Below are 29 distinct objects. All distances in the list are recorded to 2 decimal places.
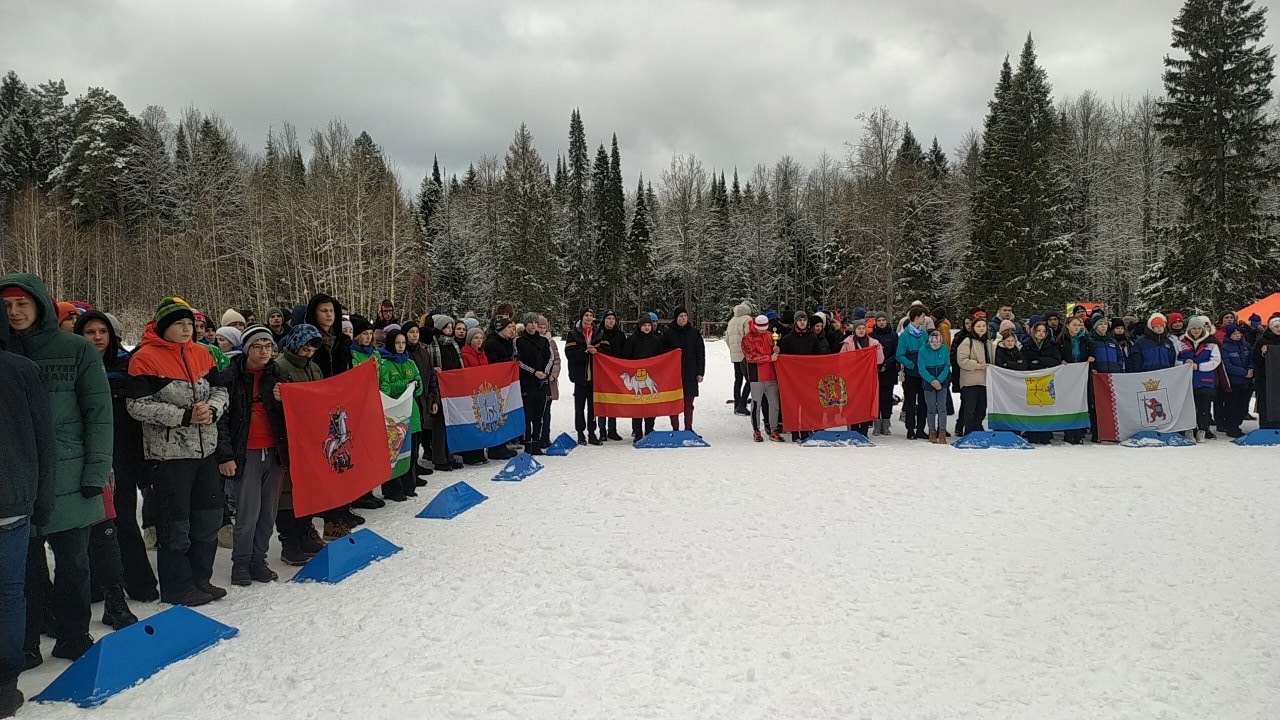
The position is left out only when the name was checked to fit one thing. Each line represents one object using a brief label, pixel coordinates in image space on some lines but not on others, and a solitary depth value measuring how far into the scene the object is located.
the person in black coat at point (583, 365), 10.88
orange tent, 20.29
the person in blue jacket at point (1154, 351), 10.88
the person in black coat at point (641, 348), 11.30
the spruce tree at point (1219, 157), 25.98
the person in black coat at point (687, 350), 11.49
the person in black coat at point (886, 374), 11.52
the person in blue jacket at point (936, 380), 10.62
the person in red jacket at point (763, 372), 11.07
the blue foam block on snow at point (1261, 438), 10.15
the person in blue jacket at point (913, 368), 10.83
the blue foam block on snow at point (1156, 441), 10.28
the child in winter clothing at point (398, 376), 7.52
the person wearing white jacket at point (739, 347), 13.60
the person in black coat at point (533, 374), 10.44
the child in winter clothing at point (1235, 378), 10.91
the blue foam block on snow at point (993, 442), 10.12
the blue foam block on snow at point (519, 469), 8.43
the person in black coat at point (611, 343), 11.14
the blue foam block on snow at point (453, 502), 6.73
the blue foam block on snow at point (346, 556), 5.04
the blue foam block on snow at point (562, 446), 10.19
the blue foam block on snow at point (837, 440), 10.48
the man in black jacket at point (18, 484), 3.21
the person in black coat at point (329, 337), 6.07
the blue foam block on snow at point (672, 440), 10.46
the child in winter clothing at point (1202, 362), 10.78
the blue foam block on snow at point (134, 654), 3.35
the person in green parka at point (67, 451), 3.65
